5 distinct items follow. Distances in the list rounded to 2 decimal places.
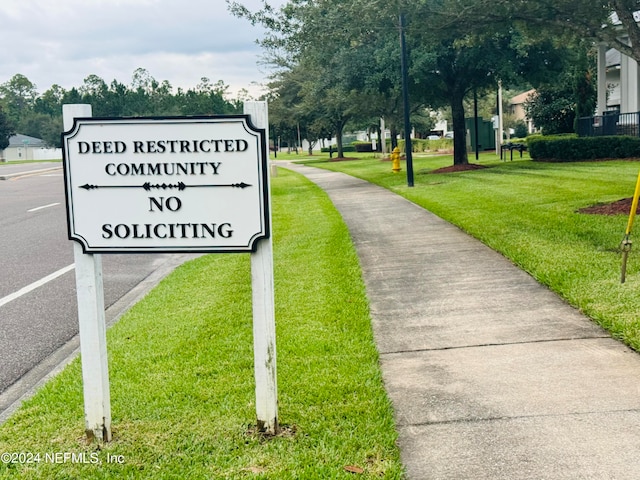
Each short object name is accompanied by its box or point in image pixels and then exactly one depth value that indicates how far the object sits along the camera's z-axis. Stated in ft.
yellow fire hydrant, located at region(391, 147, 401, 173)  92.09
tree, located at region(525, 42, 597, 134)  111.86
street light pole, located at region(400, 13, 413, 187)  65.71
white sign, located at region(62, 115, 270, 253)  12.28
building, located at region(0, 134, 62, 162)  347.15
